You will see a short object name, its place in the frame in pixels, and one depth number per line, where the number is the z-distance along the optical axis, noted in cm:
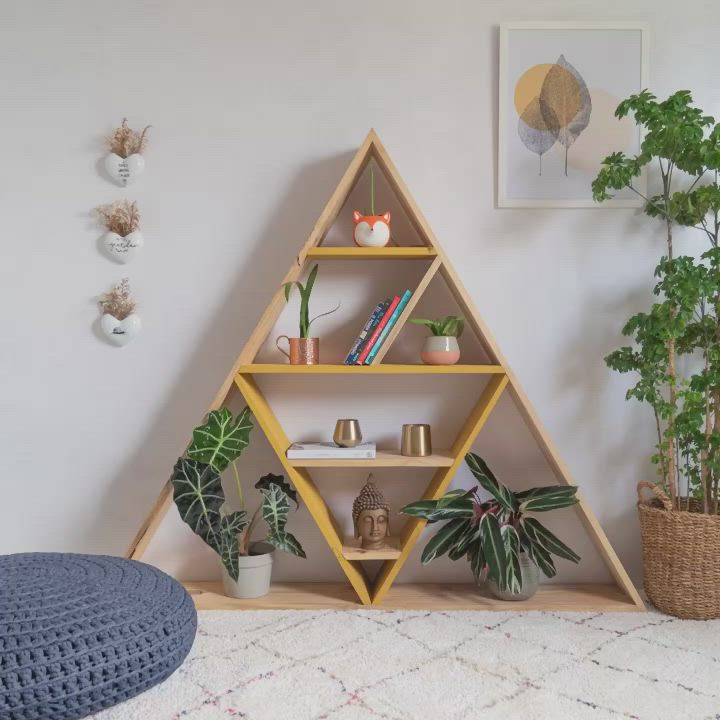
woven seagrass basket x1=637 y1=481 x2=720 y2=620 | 184
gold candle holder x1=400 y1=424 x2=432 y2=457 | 202
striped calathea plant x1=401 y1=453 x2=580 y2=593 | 189
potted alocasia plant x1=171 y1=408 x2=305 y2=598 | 186
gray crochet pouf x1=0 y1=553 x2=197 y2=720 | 129
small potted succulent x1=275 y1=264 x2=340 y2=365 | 201
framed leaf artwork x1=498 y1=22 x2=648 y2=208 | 217
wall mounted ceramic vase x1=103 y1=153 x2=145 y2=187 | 217
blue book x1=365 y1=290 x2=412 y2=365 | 195
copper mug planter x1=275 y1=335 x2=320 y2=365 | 201
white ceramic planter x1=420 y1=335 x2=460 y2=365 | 199
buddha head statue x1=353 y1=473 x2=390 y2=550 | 198
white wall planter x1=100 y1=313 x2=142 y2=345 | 218
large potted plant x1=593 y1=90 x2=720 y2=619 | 181
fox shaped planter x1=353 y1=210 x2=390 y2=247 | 199
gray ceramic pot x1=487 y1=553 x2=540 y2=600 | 196
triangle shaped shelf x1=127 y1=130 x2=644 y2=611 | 194
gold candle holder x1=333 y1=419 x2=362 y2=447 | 203
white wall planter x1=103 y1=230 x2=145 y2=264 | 218
